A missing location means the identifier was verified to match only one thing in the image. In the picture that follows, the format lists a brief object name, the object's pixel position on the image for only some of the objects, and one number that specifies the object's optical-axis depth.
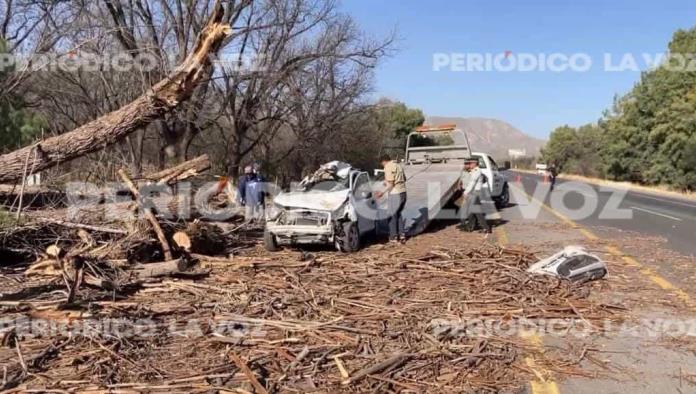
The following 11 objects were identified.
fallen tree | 8.06
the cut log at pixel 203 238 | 9.30
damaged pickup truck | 10.77
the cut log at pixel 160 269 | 8.04
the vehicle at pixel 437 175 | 14.38
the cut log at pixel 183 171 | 10.64
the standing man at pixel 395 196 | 12.02
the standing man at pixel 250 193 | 13.59
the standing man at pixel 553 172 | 31.16
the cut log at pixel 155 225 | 9.13
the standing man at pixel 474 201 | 13.28
